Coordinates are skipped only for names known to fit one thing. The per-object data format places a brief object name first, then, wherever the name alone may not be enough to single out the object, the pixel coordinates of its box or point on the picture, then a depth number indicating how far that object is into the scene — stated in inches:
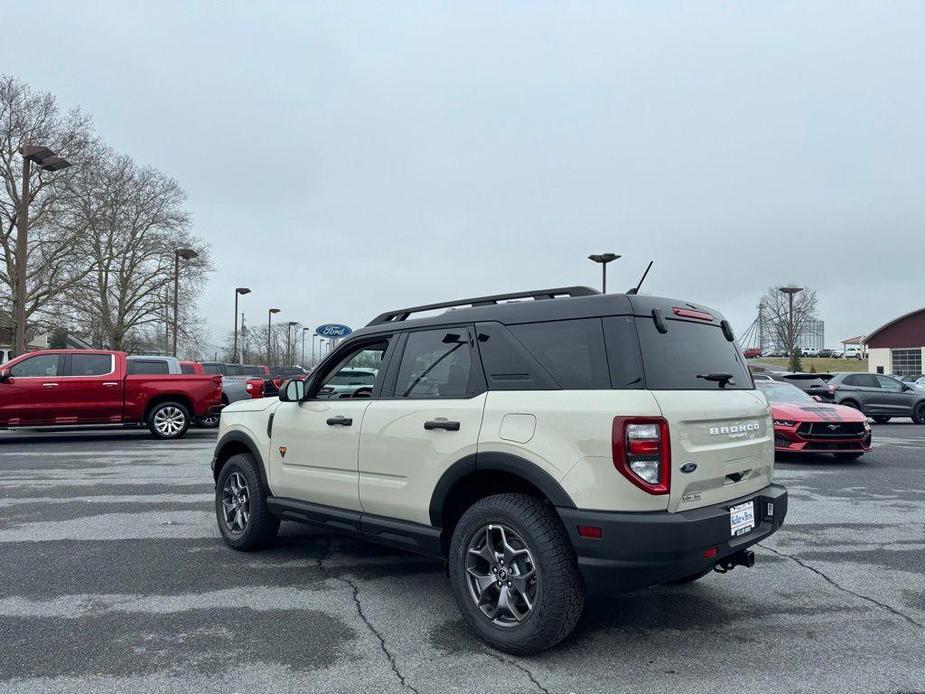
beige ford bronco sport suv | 131.9
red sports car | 435.5
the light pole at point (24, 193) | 781.3
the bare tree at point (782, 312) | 2512.3
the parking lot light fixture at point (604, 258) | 1157.1
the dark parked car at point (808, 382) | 589.0
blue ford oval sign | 1082.7
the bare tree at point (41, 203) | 1301.7
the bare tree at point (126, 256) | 1508.4
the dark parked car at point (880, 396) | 818.2
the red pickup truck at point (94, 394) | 532.1
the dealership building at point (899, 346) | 1952.5
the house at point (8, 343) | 1833.2
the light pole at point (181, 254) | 1452.1
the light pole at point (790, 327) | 1706.4
